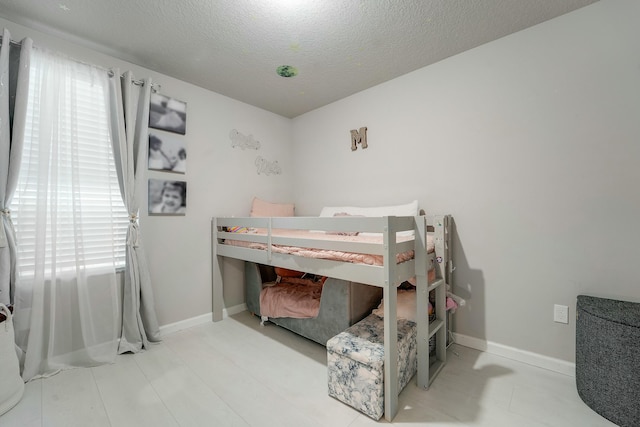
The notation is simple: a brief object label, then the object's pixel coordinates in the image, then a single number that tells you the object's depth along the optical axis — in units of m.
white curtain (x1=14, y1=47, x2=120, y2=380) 1.64
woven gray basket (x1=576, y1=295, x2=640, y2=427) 1.21
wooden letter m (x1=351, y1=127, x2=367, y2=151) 2.59
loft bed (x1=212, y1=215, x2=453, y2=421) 1.33
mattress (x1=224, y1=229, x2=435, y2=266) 1.47
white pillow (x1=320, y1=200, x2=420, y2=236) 2.14
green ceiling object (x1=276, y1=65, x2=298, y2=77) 2.19
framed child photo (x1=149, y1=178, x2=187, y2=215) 2.19
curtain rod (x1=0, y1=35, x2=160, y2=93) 1.97
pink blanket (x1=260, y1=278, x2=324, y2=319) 2.06
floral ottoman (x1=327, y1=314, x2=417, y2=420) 1.31
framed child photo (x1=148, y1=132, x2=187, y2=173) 2.20
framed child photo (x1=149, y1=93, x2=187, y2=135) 2.20
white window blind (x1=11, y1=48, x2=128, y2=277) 1.66
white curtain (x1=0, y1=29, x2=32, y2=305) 1.54
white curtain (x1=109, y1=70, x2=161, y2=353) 1.97
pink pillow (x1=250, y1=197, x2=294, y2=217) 2.85
